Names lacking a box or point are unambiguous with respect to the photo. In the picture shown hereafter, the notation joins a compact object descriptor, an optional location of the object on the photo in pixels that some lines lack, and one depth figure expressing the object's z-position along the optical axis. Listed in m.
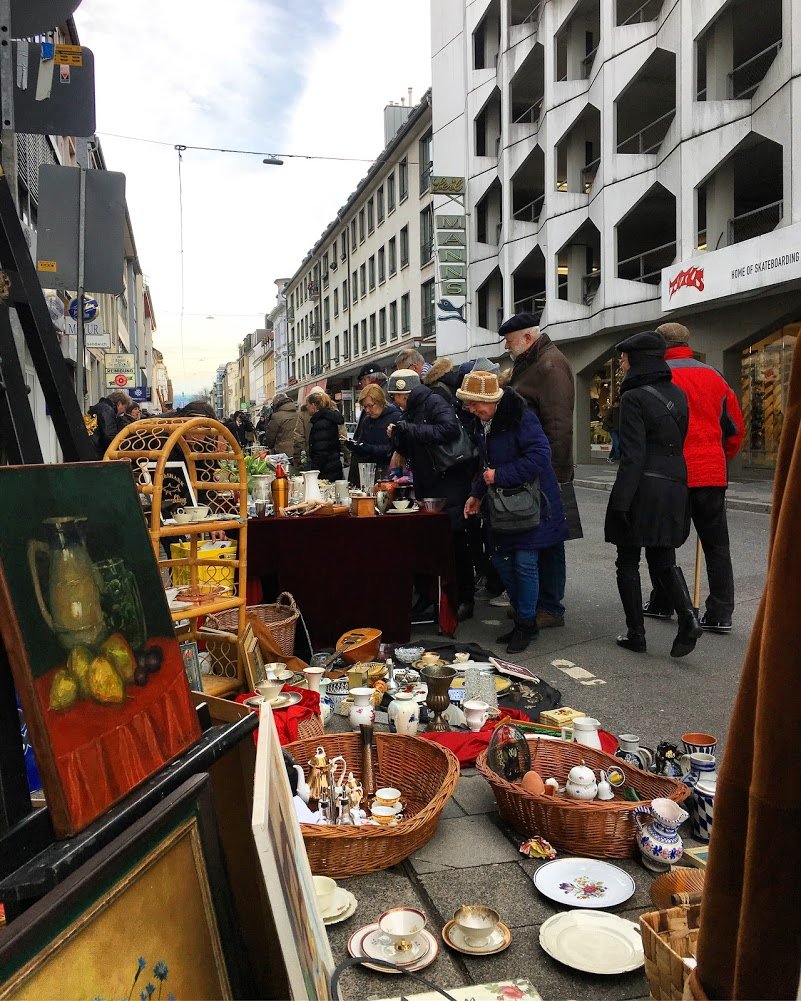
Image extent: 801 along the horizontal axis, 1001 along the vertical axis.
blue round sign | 5.61
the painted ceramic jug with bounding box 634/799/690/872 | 2.49
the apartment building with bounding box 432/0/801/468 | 14.56
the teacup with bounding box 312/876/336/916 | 2.28
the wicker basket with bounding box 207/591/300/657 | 4.67
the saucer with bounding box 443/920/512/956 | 2.10
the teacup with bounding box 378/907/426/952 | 2.09
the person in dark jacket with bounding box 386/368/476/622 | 5.58
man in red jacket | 5.09
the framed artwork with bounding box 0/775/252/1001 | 1.04
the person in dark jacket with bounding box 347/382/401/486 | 6.84
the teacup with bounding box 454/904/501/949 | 2.12
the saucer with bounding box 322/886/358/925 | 2.25
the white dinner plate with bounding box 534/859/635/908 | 2.34
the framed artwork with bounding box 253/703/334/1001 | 1.18
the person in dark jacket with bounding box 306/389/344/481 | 8.62
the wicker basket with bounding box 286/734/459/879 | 2.48
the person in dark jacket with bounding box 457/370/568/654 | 4.95
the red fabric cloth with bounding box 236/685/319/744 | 3.32
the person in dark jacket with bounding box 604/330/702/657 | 4.74
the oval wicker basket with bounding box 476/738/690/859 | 2.60
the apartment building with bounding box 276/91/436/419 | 29.01
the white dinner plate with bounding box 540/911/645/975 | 2.04
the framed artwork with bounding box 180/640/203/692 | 3.45
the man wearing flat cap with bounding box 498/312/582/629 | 5.45
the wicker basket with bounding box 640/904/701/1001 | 1.62
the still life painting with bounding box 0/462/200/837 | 1.24
